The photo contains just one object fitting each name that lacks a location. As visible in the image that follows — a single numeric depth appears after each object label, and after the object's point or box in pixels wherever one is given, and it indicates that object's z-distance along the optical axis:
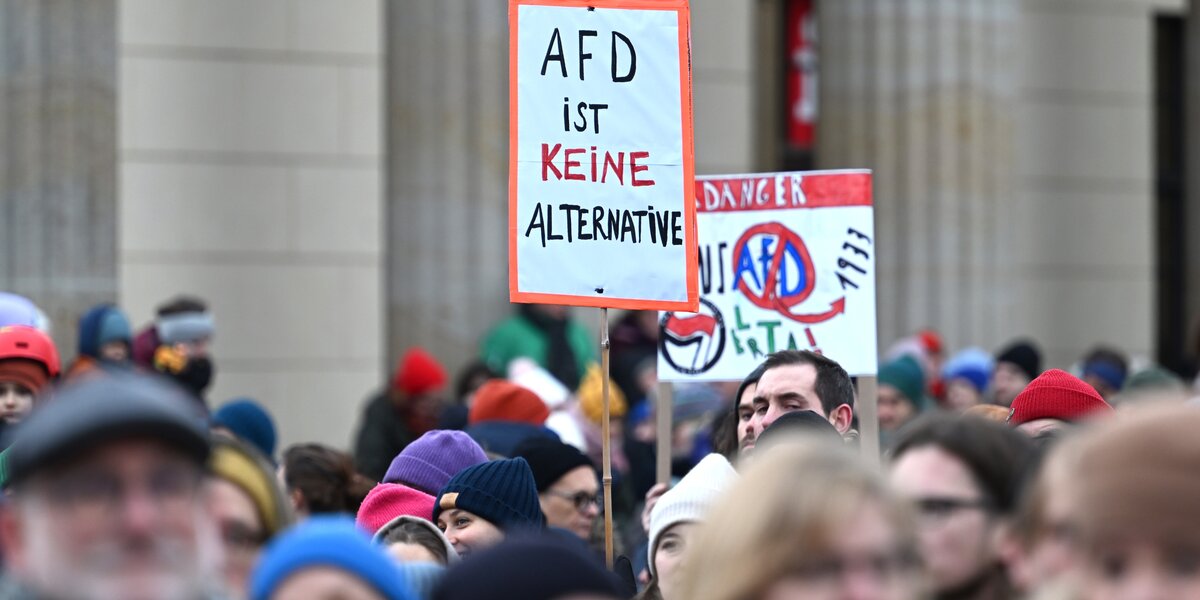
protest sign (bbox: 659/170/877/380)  14.80
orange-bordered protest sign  12.47
